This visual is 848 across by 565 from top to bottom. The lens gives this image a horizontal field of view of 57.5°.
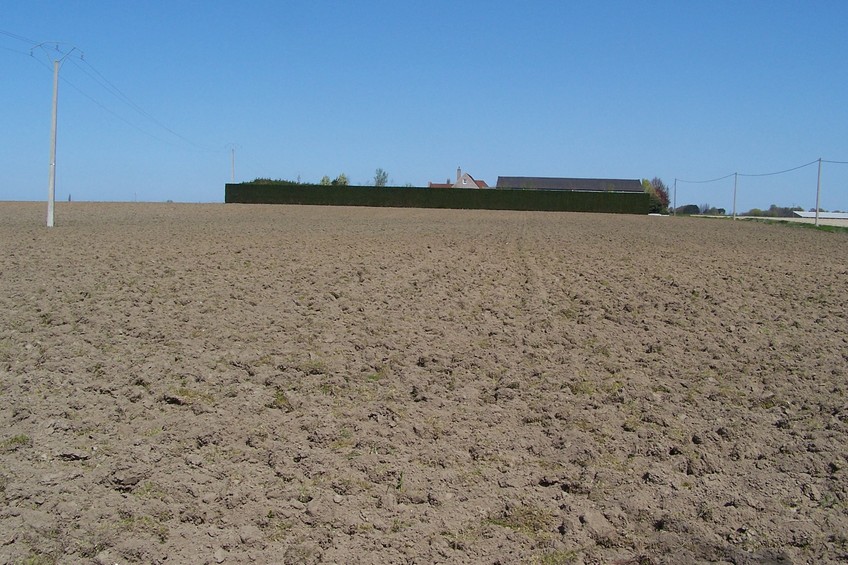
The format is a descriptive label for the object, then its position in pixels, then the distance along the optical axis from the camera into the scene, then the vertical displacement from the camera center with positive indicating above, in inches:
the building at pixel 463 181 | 4227.9 +314.4
